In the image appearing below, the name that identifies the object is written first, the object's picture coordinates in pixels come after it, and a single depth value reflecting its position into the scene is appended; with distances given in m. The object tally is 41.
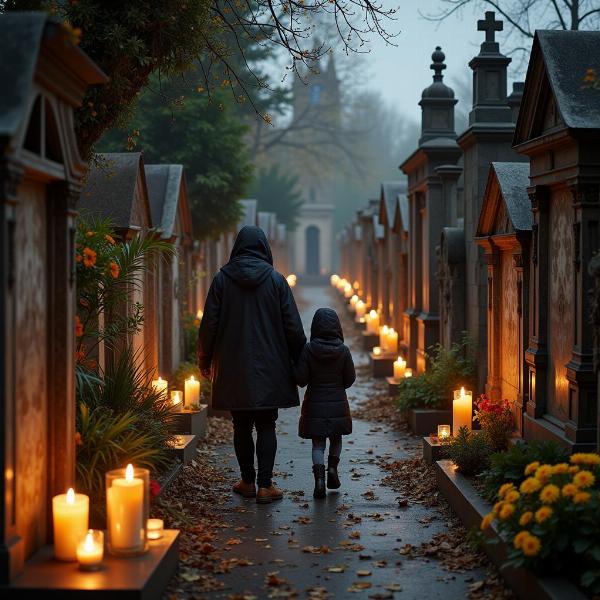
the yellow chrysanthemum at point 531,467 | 5.57
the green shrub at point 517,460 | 6.32
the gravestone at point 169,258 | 12.76
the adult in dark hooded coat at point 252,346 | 7.55
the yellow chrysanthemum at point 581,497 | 4.98
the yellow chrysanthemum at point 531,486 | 5.26
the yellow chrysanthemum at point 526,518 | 5.11
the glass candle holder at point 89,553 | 4.97
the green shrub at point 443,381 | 11.34
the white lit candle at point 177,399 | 10.20
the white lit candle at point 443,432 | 9.00
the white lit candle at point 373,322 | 21.80
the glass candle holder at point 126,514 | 5.18
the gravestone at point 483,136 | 11.16
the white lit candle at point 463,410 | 8.71
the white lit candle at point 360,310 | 27.36
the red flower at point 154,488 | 5.81
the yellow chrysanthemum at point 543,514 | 5.05
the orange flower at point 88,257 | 7.34
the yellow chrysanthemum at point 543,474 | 5.36
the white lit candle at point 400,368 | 13.95
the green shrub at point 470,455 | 7.60
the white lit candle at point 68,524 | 5.07
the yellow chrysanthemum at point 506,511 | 5.29
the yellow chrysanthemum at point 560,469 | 5.37
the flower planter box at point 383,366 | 16.94
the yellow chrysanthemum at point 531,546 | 4.95
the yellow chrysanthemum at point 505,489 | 5.55
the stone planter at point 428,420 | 11.19
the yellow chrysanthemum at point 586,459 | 5.46
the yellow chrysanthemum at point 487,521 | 5.45
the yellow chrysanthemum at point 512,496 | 5.35
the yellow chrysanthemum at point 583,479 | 5.16
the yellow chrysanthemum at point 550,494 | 5.10
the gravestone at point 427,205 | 13.99
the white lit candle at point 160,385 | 9.69
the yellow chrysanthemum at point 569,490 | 5.08
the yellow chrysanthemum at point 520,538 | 5.04
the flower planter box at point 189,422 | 10.26
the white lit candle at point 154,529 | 5.62
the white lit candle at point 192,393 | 10.80
